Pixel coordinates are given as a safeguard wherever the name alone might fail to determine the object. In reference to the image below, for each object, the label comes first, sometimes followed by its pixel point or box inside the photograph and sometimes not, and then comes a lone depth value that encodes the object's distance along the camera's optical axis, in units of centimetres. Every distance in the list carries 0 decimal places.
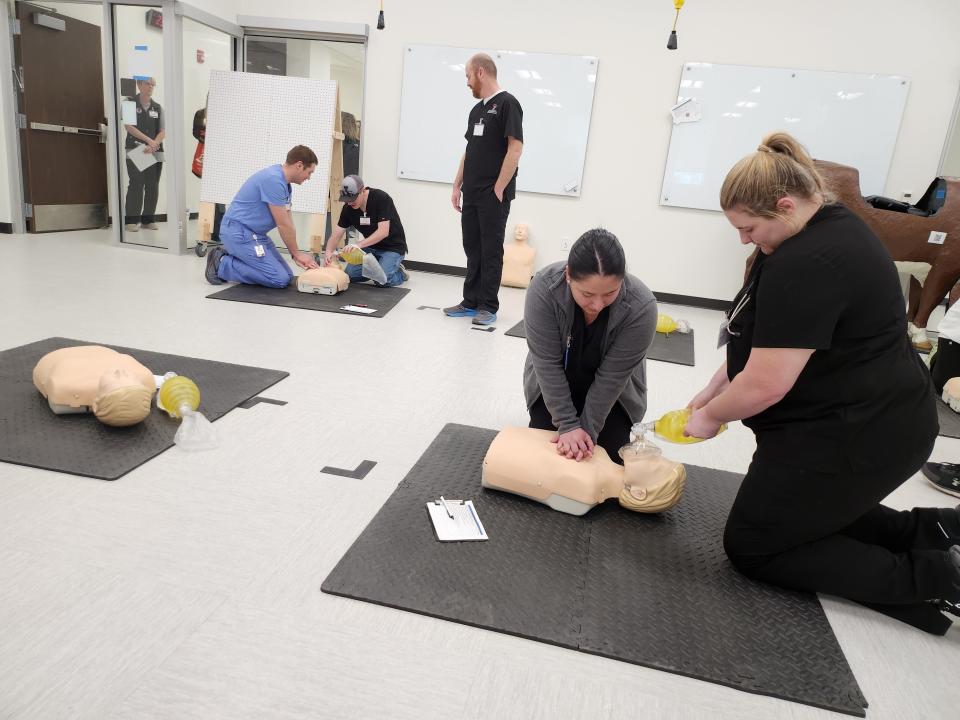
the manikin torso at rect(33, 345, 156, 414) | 209
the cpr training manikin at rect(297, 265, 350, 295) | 434
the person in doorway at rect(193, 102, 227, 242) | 562
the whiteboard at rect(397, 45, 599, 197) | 530
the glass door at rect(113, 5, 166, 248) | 522
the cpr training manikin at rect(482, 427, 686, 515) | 179
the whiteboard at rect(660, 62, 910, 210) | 488
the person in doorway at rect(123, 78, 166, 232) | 531
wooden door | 559
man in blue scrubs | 423
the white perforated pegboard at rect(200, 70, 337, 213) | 533
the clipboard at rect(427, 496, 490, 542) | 167
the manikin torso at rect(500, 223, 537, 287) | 552
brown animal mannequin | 421
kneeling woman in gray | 184
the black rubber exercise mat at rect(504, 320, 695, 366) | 367
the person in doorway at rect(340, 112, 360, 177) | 603
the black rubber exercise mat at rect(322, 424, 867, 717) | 134
